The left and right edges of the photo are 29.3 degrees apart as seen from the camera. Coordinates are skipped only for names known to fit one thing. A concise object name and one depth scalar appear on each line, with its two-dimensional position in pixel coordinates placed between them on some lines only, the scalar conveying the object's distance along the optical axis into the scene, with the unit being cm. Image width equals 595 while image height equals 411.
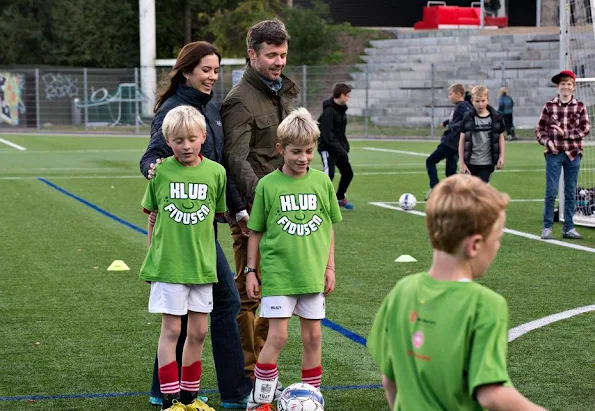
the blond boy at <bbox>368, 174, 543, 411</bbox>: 314
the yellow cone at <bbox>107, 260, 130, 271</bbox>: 1086
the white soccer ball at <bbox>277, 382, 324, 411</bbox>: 552
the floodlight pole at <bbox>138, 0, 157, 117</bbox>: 4950
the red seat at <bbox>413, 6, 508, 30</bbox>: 5084
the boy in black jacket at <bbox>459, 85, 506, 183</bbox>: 1405
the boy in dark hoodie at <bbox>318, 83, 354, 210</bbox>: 1689
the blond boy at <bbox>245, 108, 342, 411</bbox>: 556
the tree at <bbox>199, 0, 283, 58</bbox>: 5412
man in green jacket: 609
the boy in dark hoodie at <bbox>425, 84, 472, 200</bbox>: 1675
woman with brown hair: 590
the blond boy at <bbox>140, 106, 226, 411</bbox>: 556
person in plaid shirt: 1277
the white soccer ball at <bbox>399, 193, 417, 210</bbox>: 1623
